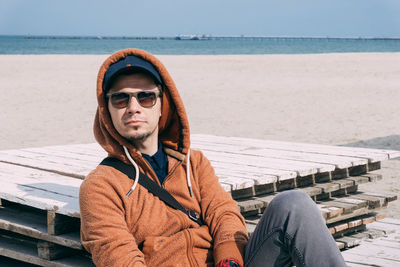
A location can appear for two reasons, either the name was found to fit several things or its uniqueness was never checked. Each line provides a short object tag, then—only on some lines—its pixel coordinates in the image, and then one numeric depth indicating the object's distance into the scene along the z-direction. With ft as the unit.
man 9.14
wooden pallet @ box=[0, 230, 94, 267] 12.23
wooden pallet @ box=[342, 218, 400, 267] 13.39
